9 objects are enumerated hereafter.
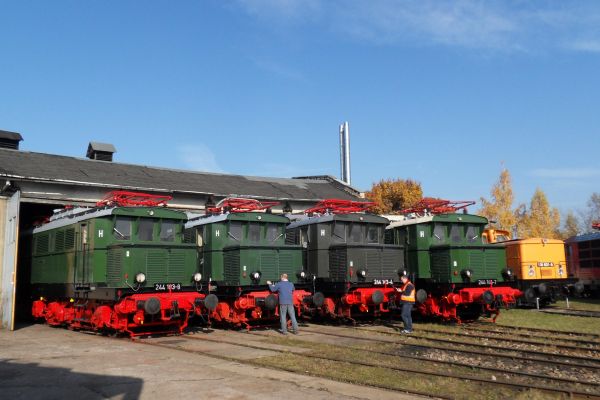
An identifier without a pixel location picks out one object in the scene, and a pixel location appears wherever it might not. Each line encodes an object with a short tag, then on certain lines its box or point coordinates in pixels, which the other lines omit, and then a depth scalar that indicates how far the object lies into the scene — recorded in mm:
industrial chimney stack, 52531
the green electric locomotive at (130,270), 12438
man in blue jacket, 13883
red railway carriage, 24000
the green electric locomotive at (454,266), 15344
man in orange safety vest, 13852
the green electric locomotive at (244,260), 14344
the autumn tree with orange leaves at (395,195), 52750
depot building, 16297
